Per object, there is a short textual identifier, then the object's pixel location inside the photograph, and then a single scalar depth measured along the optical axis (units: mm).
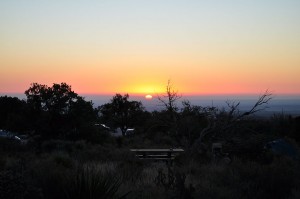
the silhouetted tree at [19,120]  34912
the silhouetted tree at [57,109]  34188
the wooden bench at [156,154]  25175
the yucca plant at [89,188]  8797
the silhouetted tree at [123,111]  58625
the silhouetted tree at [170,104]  27597
